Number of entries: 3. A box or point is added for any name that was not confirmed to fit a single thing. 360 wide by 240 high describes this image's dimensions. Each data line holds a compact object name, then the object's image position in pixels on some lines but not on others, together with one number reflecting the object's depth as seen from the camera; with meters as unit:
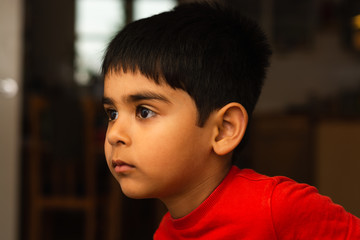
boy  0.72
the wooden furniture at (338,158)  2.77
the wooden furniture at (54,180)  2.65
